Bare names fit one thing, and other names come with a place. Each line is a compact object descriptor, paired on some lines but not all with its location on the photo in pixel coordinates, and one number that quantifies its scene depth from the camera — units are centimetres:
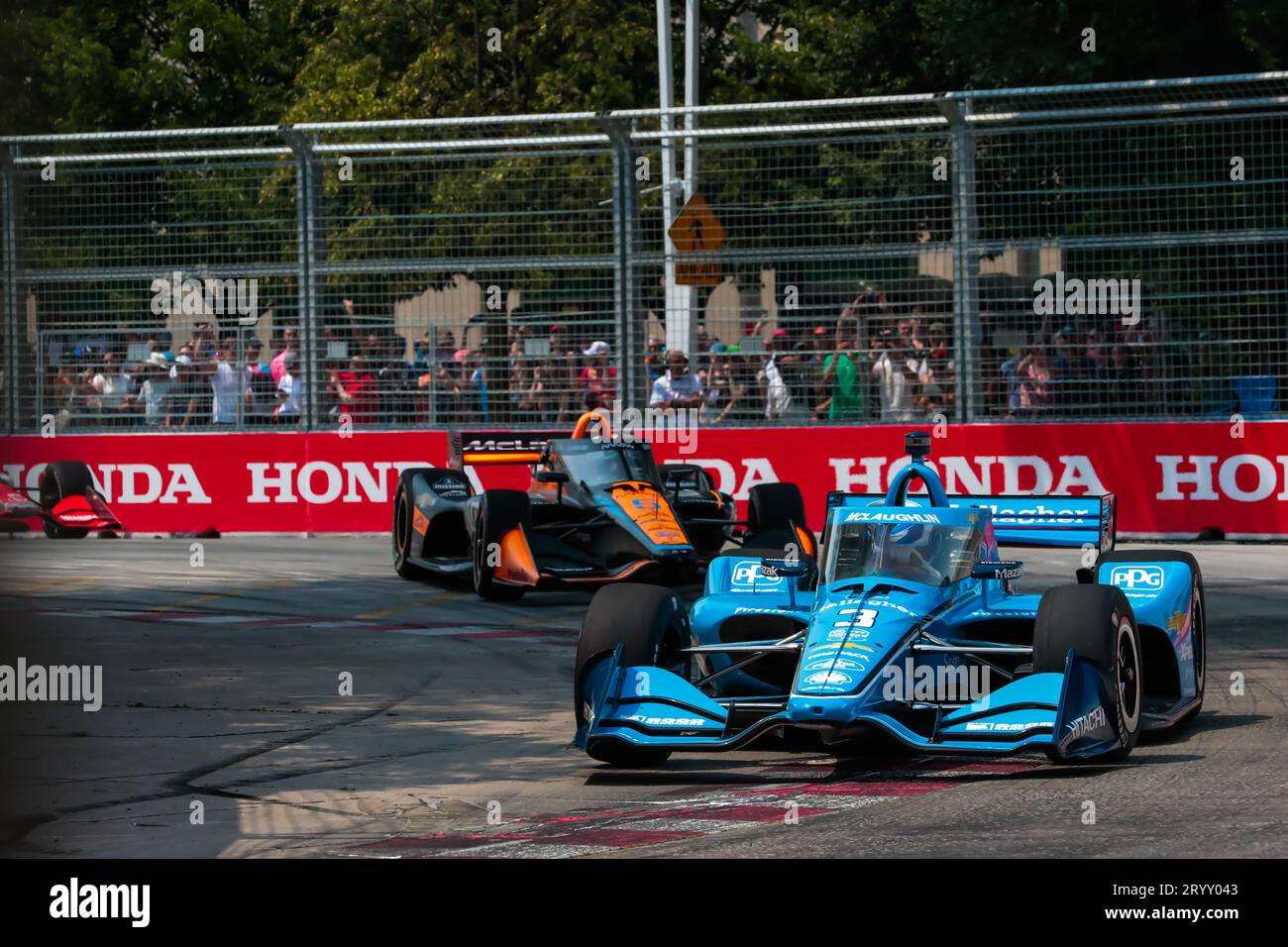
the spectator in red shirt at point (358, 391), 2011
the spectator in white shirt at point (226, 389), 2022
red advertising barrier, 1805
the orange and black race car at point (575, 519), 1468
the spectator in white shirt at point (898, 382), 1878
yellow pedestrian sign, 1872
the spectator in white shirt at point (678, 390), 1928
